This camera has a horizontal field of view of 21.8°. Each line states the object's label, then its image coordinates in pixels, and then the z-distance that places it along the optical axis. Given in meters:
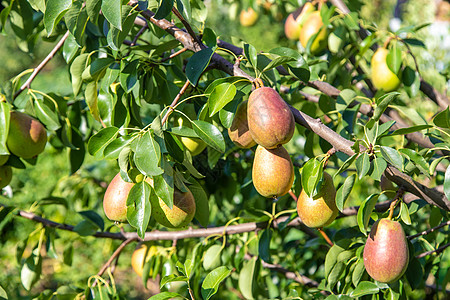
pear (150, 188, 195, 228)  1.57
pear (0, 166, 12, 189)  1.83
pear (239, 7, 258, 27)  3.94
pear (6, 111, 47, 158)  1.76
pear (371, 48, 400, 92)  2.11
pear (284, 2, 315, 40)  2.35
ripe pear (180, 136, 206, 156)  1.70
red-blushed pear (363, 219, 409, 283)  1.60
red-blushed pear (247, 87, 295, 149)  1.52
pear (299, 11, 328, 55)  2.15
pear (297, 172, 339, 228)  1.62
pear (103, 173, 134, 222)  1.58
